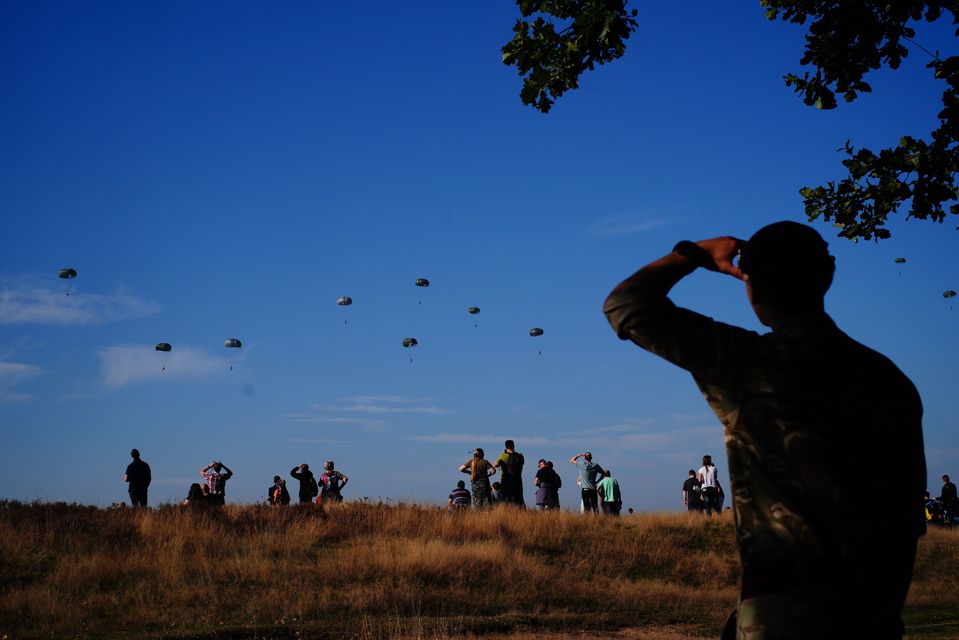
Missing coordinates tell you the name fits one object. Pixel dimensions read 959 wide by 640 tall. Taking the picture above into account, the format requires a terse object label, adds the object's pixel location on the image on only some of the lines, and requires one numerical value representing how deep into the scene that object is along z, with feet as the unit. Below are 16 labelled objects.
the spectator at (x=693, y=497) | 85.81
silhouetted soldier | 7.07
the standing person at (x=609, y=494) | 81.10
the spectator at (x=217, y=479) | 78.43
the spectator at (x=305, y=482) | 83.66
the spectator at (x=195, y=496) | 74.35
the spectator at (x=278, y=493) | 86.43
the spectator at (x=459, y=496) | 79.56
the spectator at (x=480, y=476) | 76.79
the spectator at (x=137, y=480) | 77.77
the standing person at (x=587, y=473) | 79.51
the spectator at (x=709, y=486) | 79.53
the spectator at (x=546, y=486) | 79.61
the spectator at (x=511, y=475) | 76.84
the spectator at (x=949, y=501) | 87.76
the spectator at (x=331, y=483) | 83.33
